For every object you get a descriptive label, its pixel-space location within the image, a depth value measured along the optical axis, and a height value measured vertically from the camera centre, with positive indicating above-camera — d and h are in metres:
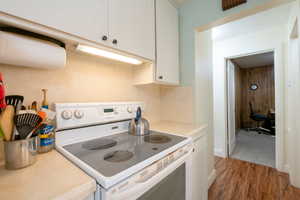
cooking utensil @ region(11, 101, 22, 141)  0.58 -0.05
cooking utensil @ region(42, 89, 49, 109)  0.81 +0.00
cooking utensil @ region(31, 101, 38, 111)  0.75 -0.03
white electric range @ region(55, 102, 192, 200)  0.55 -0.30
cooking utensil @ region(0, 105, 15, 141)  0.56 -0.09
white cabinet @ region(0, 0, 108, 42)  0.56 +0.43
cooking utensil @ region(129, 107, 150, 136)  1.12 -0.23
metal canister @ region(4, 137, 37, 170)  0.58 -0.24
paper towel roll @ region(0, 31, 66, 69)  0.60 +0.25
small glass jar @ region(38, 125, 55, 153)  0.75 -0.23
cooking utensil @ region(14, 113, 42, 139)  0.58 -0.10
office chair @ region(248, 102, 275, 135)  4.34 -0.91
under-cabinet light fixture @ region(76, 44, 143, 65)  0.87 +0.35
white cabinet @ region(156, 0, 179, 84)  1.25 +0.59
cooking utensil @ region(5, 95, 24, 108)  0.62 +0.01
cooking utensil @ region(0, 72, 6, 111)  0.55 +0.01
